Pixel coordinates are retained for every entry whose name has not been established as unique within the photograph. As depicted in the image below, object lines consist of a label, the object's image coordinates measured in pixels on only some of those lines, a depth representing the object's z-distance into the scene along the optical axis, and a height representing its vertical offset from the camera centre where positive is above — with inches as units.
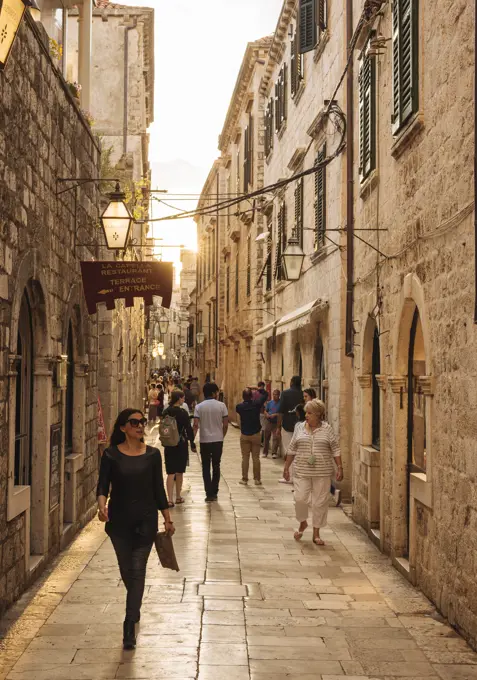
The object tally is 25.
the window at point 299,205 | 746.8 +143.1
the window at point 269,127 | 984.9 +276.1
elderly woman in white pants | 405.7 -39.4
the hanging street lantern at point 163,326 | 1687.5 +95.3
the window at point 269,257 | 974.4 +129.0
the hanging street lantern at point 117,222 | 423.5 +72.2
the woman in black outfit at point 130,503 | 248.5 -35.2
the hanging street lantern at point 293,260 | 603.5 +77.3
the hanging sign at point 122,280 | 427.8 +45.6
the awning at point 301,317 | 617.9 +44.5
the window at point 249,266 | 1190.3 +145.7
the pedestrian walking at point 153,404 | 1161.4 -36.7
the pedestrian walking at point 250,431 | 608.1 -37.5
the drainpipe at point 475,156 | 237.3 +57.8
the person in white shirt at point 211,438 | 537.6 -36.9
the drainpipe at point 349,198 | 494.0 +98.3
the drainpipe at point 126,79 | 1028.5 +337.1
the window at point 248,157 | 1206.9 +297.5
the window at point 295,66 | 753.0 +265.3
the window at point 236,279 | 1362.0 +146.5
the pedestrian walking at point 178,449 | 511.2 -41.8
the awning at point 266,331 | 889.1 +46.6
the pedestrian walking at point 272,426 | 793.6 -45.9
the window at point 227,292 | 1499.8 +140.5
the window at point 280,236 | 850.1 +134.3
